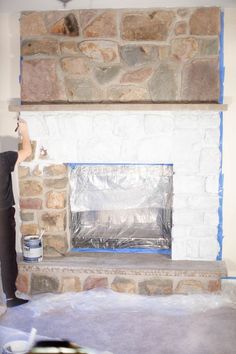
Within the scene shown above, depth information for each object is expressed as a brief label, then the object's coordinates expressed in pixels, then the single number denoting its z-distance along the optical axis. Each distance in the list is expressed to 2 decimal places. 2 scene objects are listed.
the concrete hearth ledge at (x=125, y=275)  2.89
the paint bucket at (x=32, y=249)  2.98
